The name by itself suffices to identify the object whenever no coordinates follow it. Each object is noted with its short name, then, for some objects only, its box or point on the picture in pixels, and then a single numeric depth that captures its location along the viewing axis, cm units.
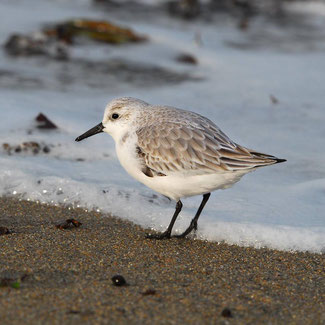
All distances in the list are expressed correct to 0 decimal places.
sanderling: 932
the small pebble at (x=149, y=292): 736
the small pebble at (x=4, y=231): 936
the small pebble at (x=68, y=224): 983
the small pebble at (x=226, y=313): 690
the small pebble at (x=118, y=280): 758
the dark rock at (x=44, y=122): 1464
